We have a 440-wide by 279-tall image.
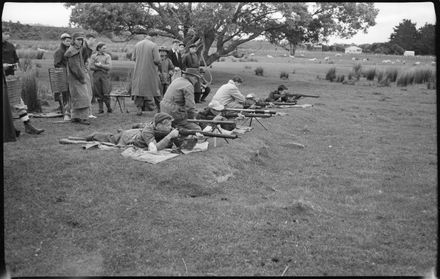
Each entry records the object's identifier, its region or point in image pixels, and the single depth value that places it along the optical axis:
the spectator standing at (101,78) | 10.91
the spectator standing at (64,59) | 9.35
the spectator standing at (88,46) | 9.96
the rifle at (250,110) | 9.51
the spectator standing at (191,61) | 12.35
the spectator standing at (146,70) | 10.89
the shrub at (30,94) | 10.79
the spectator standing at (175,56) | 12.92
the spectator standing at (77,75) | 9.14
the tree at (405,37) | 45.44
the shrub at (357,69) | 26.23
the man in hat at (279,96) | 14.12
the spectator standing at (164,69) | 12.44
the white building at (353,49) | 86.00
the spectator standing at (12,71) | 7.82
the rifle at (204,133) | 6.88
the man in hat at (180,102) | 8.00
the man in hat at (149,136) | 7.30
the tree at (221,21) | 19.19
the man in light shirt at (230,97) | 10.31
